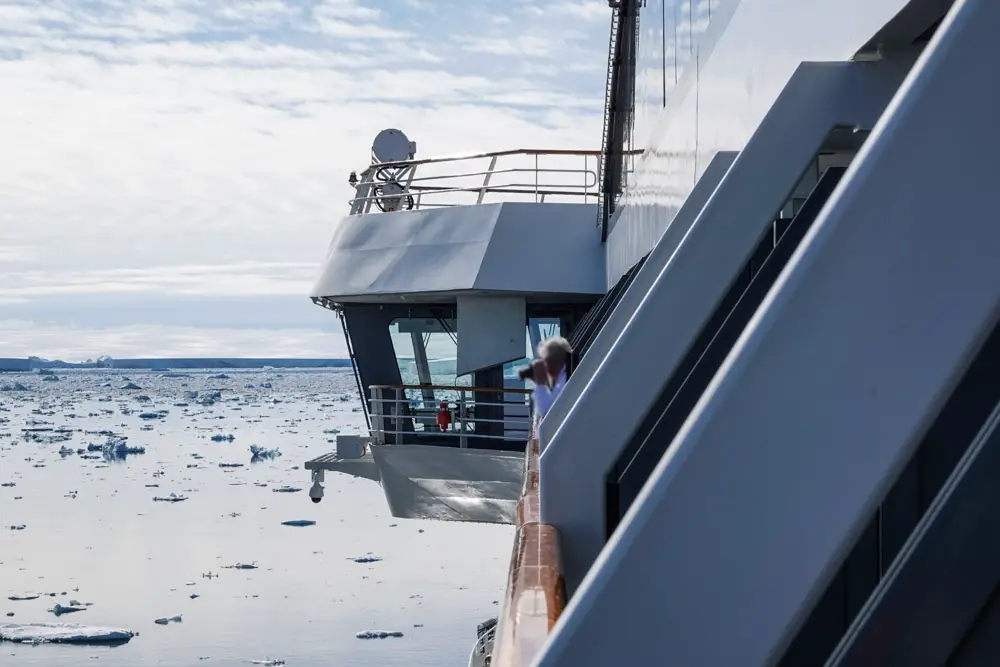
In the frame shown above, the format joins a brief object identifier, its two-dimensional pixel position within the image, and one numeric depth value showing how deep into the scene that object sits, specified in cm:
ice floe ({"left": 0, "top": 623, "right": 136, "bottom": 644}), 3669
